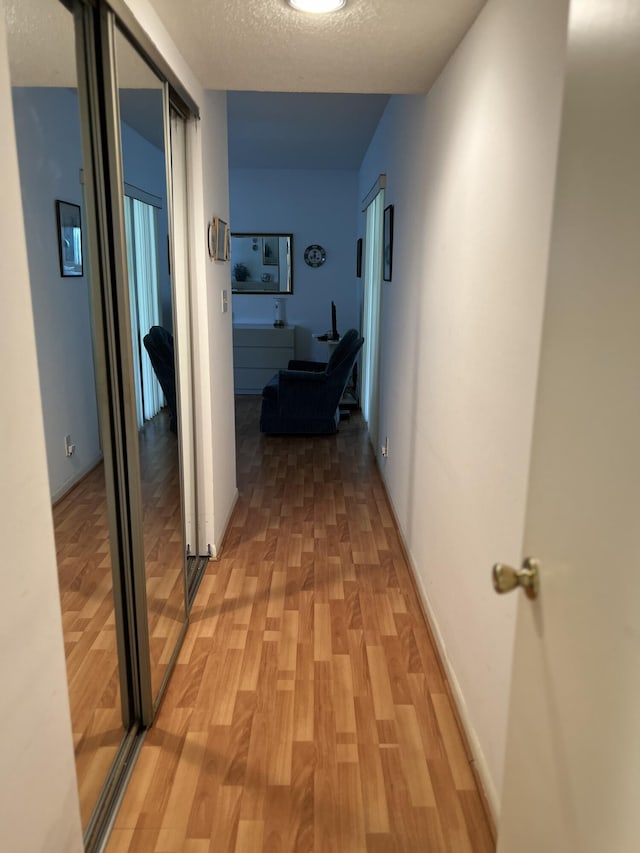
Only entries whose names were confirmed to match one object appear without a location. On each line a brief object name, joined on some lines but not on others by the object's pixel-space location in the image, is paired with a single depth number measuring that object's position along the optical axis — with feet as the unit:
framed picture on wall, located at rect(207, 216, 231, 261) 9.61
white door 2.33
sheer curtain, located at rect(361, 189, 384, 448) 16.56
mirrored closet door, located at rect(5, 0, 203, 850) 4.62
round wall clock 24.99
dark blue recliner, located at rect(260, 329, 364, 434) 17.47
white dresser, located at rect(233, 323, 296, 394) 24.07
